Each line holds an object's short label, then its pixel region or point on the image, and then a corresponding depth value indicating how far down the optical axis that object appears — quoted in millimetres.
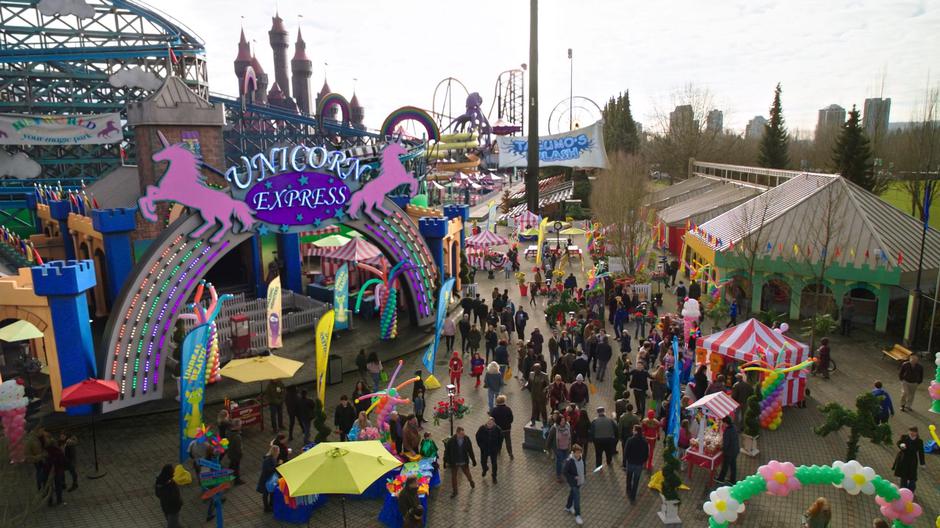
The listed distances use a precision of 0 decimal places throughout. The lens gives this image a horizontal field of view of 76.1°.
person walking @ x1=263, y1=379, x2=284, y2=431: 11891
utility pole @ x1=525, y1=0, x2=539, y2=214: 36344
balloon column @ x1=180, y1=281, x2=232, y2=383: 13383
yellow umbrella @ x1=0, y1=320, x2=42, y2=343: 12914
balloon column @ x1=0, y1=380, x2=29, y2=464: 10391
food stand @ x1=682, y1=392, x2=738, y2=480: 9711
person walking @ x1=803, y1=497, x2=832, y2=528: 7156
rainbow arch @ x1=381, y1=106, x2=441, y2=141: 40062
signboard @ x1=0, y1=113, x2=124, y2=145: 28812
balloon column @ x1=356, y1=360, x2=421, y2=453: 10297
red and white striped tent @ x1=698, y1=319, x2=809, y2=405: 12375
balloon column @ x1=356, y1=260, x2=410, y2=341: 16766
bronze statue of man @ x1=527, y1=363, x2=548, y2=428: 11352
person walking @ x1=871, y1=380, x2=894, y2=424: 10484
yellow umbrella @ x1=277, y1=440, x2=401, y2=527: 7008
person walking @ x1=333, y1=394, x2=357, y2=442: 10562
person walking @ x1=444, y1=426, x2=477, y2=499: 9352
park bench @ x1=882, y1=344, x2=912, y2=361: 14413
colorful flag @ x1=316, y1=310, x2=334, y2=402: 11227
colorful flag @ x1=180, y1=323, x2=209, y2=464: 10391
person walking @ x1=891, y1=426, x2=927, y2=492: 8938
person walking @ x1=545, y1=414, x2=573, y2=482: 9617
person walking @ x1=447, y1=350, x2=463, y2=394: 13330
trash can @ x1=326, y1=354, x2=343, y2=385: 14031
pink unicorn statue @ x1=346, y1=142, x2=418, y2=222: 15523
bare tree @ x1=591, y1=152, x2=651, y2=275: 24344
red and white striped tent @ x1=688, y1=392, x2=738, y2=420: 9648
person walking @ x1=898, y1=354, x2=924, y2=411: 12126
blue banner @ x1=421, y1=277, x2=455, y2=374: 13208
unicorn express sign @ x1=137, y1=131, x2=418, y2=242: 12341
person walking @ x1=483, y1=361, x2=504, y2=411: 12094
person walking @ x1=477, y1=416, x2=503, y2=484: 9641
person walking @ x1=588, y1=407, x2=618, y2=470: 9875
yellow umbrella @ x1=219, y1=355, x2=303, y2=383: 11102
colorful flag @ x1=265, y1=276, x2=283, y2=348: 15250
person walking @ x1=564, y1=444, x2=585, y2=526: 8602
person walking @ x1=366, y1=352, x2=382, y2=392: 13602
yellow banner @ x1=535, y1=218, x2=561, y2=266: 27250
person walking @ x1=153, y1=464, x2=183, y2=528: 8234
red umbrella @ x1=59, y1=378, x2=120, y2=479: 10352
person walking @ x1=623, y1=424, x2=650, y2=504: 9062
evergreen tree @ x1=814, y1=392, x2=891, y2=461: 9695
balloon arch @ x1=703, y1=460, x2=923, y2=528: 7402
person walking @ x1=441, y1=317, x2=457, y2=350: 16344
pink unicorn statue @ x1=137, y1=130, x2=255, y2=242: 11891
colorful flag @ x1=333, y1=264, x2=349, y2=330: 17047
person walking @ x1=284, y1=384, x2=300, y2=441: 11234
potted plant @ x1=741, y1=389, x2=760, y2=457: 10367
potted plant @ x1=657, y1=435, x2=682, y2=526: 8453
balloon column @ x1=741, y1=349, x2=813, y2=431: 11680
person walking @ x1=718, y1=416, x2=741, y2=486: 9341
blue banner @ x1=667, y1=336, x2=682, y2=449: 9727
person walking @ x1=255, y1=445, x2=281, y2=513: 8852
